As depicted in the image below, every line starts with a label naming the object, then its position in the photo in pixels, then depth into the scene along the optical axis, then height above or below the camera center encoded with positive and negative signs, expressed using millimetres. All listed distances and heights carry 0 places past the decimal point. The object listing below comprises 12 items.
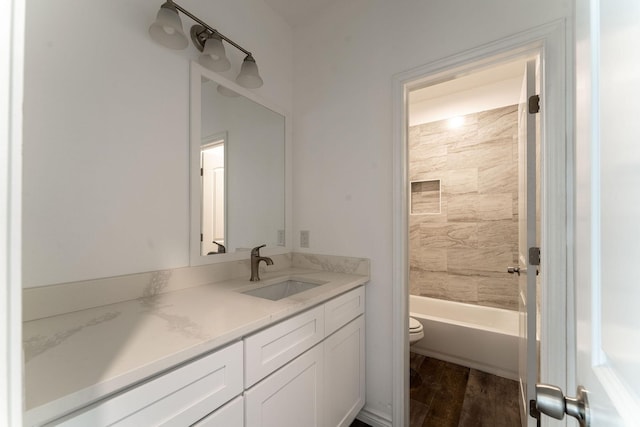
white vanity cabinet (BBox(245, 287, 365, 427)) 941 -679
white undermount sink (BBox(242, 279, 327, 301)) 1494 -462
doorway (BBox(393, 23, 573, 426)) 1117 +108
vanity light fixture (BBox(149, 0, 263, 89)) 1151 +829
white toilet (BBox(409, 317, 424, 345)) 2123 -977
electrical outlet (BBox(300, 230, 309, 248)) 1910 -193
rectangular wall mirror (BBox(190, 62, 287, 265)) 1399 +257
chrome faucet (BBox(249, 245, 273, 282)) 1523 -295
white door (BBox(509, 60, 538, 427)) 1272 -148
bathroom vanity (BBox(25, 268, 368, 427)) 589 -421
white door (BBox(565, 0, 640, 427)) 280 +4
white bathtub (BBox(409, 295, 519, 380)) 2076 -1077
